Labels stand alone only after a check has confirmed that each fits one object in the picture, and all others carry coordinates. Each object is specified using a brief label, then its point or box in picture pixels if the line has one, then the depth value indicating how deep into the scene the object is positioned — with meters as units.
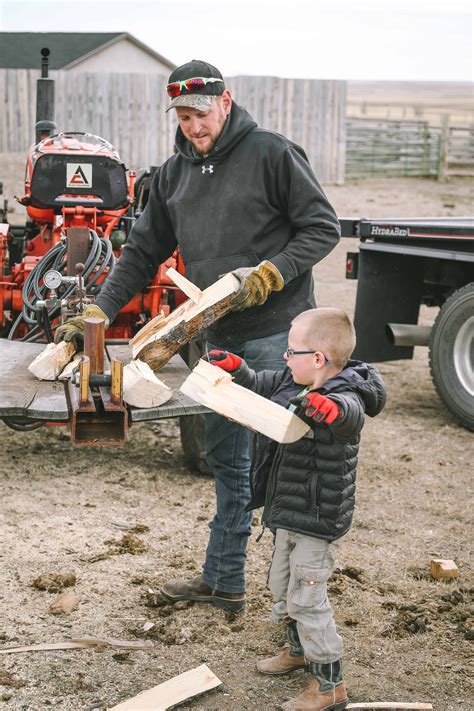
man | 3.94
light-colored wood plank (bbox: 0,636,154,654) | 3.96
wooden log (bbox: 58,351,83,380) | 4.14
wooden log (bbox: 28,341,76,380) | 4.22
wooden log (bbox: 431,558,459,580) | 4.77
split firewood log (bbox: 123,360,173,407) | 3.73
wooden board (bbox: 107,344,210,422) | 3.72
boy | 3.35
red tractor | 5.80
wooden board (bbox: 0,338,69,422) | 3.73
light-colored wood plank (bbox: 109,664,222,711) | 3.54
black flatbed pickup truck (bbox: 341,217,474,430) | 7.34
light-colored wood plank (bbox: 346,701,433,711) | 3.59
